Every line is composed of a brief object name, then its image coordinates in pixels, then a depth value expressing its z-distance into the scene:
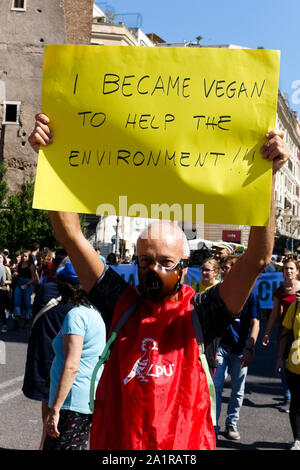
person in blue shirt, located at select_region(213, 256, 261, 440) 6.85
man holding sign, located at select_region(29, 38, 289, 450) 2.52
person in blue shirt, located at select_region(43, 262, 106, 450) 3.92
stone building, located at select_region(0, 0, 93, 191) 38.50
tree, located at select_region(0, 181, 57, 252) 31.30
